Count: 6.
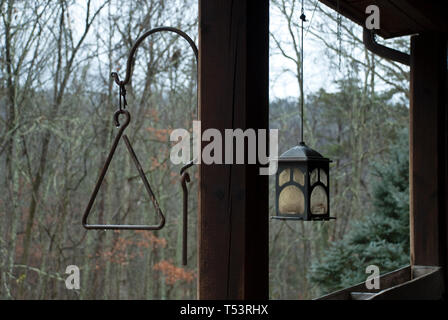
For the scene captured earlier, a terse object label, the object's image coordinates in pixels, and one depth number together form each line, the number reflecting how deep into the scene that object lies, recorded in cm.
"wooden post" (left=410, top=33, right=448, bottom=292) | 404
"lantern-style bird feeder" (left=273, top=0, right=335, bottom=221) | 325
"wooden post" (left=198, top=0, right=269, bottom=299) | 267
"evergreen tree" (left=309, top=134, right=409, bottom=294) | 634
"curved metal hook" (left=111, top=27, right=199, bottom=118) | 296
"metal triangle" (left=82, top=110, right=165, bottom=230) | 286
